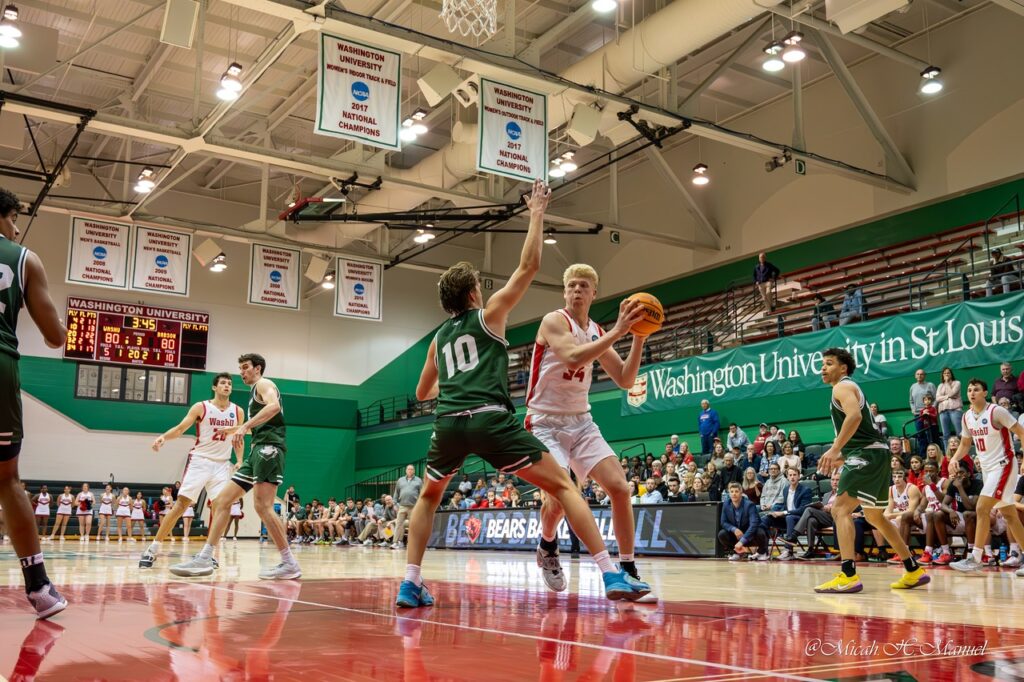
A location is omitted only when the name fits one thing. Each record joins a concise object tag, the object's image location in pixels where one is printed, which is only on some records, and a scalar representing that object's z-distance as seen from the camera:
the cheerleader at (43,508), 25.30
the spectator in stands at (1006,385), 13.96
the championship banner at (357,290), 23.25
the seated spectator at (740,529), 13.23
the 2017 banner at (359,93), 13.05
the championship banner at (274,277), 22.59
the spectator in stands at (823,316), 17.94
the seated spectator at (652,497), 15.43
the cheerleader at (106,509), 25.91
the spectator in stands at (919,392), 15.30
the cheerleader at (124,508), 25.62
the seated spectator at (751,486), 14.92
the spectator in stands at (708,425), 19.11
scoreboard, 27.78
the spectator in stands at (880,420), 15.67
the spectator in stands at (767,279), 21.06
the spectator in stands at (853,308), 17.08
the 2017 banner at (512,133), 14.27
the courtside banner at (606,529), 13.71
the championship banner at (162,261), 20.81
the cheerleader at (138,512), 26.17
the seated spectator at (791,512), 13.69
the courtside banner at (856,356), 14.54
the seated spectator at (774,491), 14.34
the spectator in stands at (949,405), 14.33
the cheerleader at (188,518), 22.73
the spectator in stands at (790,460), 14.83
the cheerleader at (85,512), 25.39
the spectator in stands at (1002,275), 14.91
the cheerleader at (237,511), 24.81
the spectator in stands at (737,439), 17.69
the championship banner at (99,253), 19.89
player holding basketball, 5.56
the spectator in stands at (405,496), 20.33
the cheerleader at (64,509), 25.41
